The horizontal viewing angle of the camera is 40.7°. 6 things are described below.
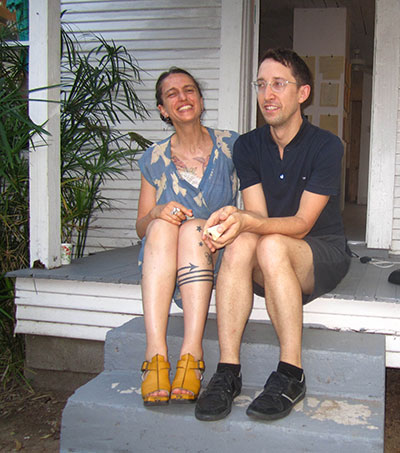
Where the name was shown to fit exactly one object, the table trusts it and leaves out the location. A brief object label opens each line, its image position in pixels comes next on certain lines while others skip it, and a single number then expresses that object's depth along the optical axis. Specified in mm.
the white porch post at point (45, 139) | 2818
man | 1770
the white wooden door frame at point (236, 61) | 3910
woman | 1854
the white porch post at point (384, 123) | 3629
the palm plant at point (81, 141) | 3320
